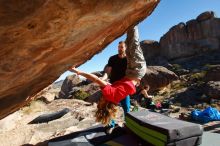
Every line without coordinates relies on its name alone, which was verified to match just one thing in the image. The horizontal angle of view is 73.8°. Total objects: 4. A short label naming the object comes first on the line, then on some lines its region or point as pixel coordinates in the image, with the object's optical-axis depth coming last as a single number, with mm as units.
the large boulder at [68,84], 21119
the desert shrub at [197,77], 22443
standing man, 3206
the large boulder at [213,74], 17619
